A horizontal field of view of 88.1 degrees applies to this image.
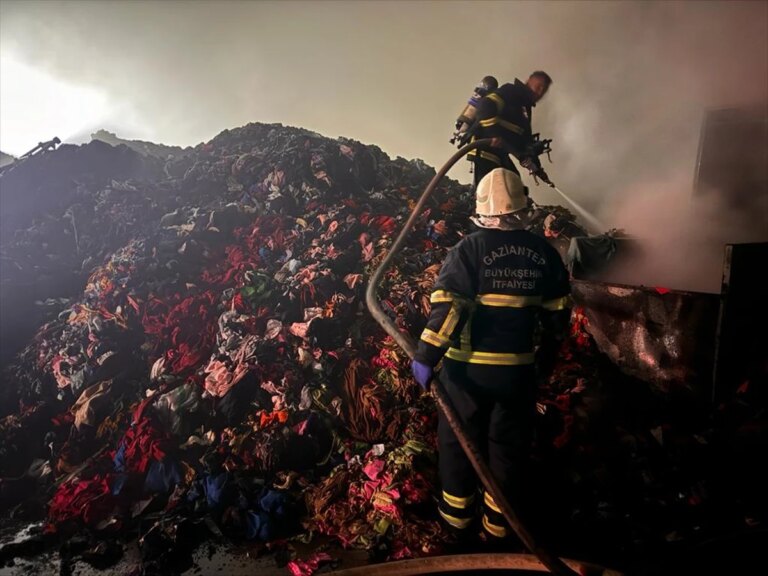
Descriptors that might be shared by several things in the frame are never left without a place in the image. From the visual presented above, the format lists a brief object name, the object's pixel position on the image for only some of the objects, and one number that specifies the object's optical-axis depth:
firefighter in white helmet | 2.20
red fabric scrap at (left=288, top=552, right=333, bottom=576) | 2.49
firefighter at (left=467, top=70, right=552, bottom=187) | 4.25
